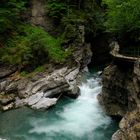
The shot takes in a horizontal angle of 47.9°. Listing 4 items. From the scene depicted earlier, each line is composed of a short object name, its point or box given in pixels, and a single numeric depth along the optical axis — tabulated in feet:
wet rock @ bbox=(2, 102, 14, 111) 38.54
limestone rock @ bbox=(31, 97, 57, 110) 39.30
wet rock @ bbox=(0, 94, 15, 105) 39.48
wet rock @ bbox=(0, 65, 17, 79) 43.82
